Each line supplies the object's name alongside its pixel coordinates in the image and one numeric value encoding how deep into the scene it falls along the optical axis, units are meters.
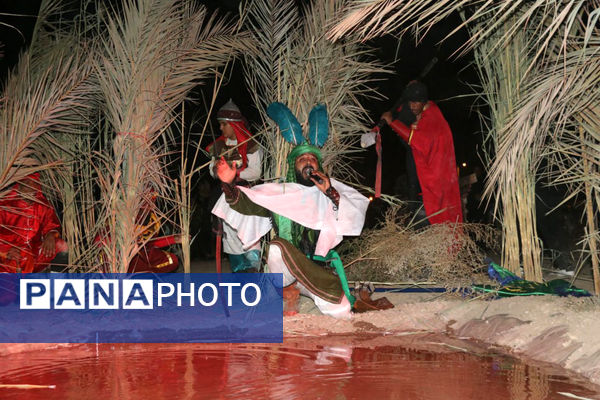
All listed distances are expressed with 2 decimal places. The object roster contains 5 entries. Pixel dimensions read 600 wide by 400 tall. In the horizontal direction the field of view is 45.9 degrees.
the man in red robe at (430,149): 6.35
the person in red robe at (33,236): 5.79
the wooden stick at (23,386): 3.44
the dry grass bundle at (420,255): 5.70
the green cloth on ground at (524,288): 4.87
